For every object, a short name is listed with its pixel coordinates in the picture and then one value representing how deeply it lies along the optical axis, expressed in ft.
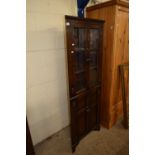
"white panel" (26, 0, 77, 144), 6.33
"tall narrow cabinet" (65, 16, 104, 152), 5.83
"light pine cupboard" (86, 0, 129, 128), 6.93
